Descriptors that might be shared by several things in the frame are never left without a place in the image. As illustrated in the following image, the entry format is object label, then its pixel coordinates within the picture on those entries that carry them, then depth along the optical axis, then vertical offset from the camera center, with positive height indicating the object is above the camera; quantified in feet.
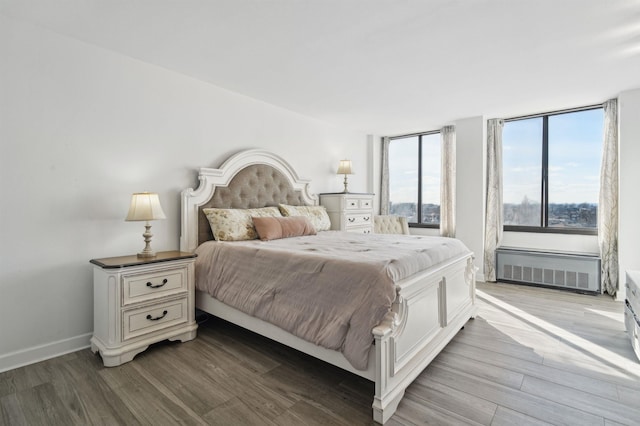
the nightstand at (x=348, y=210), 14.75 +0.09
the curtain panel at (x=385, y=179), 19.93 +2.06
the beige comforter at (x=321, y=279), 5.84 -1.47
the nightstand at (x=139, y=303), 7.54 -2.33
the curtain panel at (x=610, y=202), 13.01 +0.50
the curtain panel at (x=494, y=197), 15.70 +0.77
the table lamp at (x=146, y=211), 8.20 -0.01
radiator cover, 13.24 -2.41
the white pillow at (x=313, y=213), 12.68 -0.06
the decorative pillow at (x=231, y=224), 10.11 -0.42
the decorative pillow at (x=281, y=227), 10.37 -0.52
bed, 5.69 -1.90
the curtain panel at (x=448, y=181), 17.24 +1.72
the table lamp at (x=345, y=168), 16.11 +2.20
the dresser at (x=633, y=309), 7.82 -2.48
